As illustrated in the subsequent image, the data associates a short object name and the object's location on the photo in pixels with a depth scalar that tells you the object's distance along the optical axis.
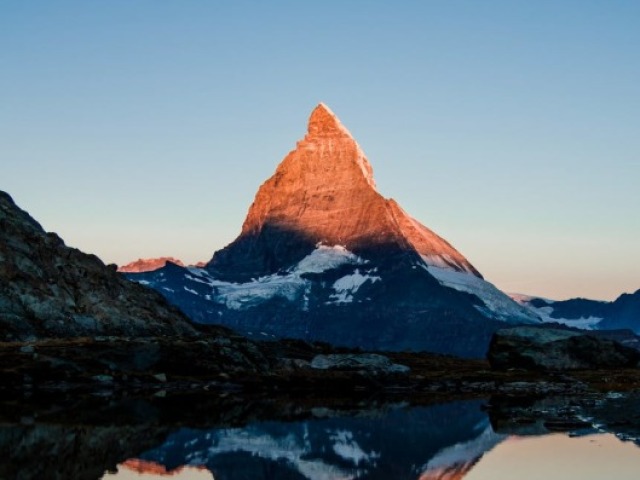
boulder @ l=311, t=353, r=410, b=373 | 119.94
